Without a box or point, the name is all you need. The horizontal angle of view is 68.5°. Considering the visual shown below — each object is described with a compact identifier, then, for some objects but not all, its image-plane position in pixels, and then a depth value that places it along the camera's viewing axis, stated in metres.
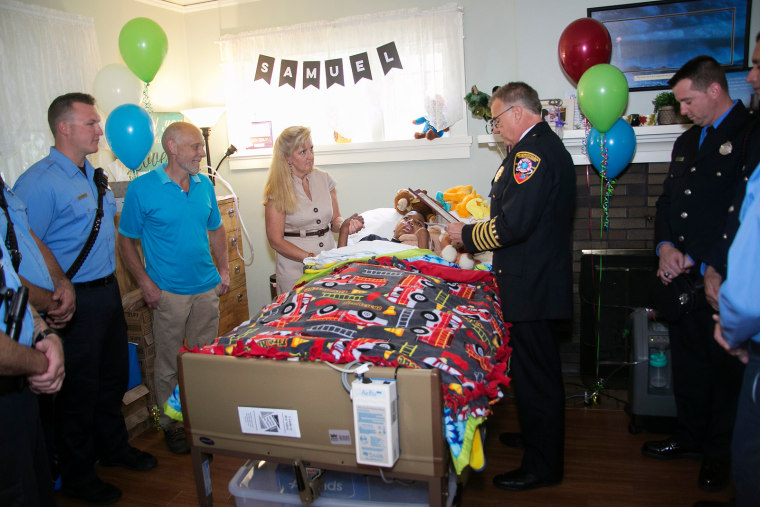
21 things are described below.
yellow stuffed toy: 3.34
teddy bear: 3.48
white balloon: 3.52
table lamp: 4.47
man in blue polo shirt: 2.85
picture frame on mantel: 3.55
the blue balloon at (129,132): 3.13
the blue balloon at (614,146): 3.18
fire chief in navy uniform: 2.25
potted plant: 3.32
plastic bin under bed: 1.85
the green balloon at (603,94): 2.95
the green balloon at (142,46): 3.48
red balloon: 3.23
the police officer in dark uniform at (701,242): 2.41
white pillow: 3.49
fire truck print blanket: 1.68
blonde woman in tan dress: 3.08
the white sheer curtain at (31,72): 3.40
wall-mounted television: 3.36
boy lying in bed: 3.14
